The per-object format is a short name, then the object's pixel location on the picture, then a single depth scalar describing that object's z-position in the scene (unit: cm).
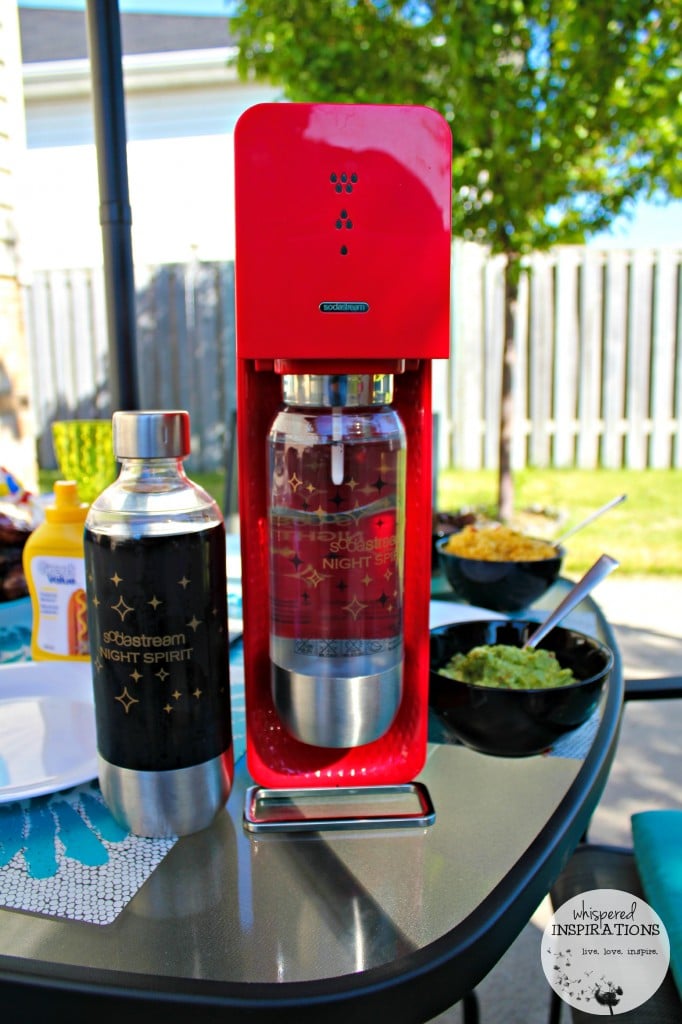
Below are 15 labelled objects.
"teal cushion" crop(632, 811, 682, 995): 91
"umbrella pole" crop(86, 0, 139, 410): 109
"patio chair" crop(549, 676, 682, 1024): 112
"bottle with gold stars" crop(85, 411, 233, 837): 65
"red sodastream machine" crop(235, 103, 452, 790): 64
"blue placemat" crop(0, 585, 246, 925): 60
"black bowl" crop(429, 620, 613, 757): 76
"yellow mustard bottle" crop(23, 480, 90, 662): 98
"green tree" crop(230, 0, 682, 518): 314
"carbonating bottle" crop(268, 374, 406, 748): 69
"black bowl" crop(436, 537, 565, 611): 124
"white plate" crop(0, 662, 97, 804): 74
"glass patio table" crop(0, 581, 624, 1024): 52
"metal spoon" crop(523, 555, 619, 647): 91
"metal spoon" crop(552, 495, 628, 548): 123
